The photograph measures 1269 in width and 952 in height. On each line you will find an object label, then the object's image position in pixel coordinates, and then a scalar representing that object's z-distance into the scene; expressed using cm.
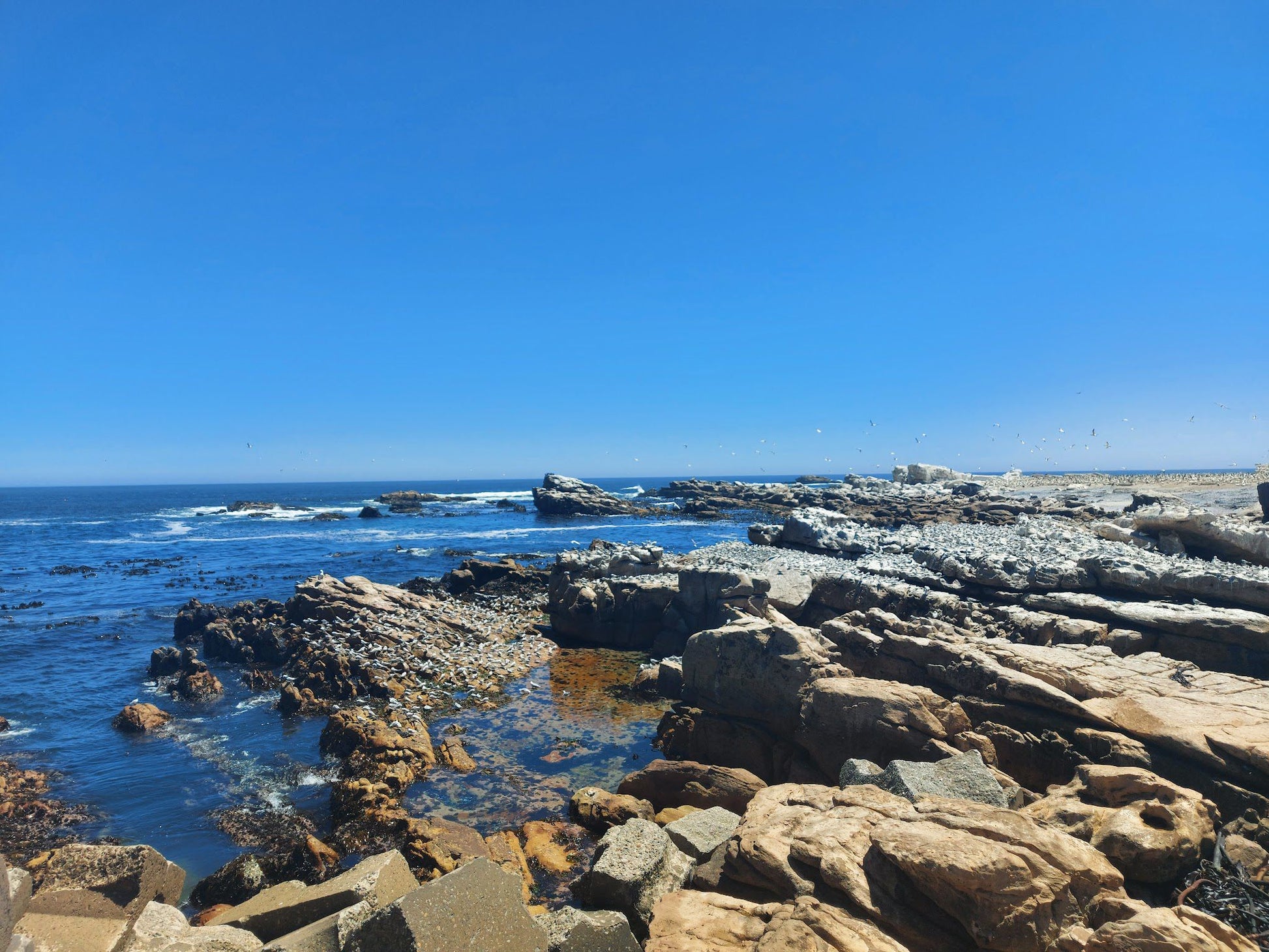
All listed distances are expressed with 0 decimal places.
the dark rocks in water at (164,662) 1852
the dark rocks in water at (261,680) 1747
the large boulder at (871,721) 912
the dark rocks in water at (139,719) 1448
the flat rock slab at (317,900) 608
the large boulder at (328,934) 523
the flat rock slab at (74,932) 528
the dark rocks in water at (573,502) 8125
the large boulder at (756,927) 455
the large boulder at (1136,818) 588
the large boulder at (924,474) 10181
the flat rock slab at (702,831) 745
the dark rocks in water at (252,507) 9066
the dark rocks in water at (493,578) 2866
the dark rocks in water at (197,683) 1669
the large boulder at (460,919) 468
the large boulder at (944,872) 478
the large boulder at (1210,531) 1864
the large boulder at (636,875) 657
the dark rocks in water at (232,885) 820
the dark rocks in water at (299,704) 1547
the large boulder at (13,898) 370
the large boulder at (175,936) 532
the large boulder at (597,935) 516
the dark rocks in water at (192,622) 2281
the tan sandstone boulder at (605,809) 991
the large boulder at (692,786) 989
